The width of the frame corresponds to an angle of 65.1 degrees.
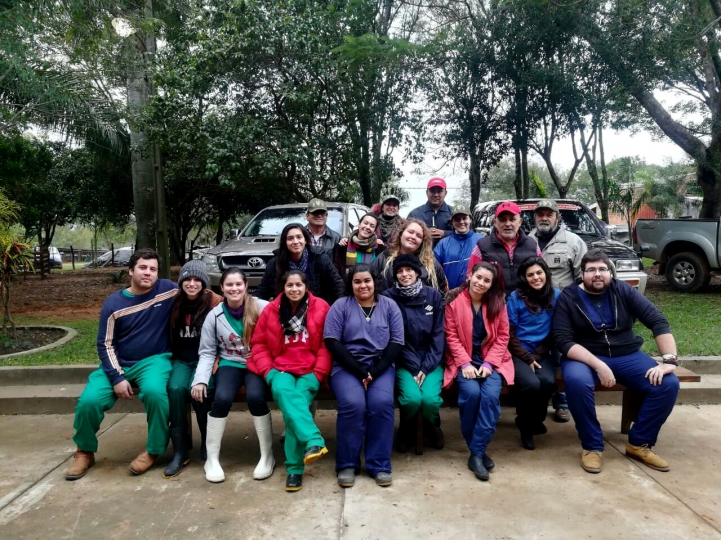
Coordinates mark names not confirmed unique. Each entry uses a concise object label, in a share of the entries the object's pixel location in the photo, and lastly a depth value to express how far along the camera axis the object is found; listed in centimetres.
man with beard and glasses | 401
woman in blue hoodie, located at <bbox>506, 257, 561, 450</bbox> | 430
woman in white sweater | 393
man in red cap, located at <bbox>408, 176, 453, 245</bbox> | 575
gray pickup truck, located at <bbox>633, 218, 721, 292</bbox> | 1042
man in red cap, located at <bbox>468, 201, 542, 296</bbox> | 477
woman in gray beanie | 422
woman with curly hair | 464
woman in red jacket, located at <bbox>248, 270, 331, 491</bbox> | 400
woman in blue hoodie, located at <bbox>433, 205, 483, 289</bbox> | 526
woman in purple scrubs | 380
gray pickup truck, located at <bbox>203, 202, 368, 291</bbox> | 789
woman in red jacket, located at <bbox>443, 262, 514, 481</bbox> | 401
